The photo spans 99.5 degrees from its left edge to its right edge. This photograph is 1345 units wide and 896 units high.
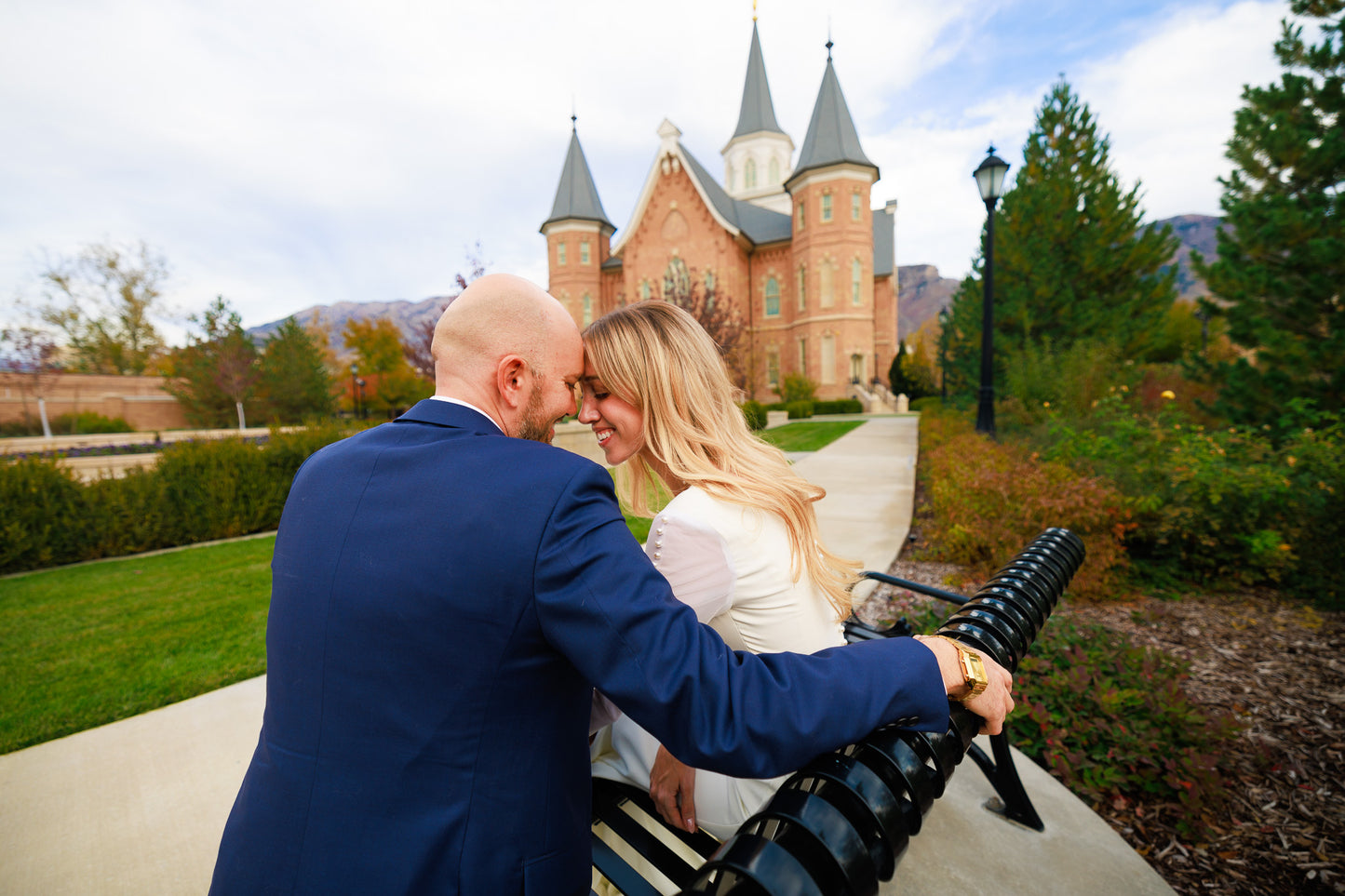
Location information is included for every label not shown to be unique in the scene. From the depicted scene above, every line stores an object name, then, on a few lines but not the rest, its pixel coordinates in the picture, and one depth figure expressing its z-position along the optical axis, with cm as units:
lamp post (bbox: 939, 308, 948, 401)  2736
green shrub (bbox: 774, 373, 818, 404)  3052
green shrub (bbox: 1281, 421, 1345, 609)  427
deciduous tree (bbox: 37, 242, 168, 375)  3409
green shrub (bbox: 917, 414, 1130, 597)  457
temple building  3206
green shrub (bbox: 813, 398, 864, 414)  3039
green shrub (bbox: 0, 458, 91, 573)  675
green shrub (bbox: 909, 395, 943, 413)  2157
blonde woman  149
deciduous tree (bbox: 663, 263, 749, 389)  1733
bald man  96
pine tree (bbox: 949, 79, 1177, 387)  1606
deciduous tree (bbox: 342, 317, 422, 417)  3331
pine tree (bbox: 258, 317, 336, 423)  2877
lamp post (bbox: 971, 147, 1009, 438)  891
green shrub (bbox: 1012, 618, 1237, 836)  230
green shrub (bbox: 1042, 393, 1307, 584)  449
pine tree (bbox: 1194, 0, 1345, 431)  850
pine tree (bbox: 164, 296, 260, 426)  2644
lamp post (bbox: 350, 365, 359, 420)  3292
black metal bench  89
